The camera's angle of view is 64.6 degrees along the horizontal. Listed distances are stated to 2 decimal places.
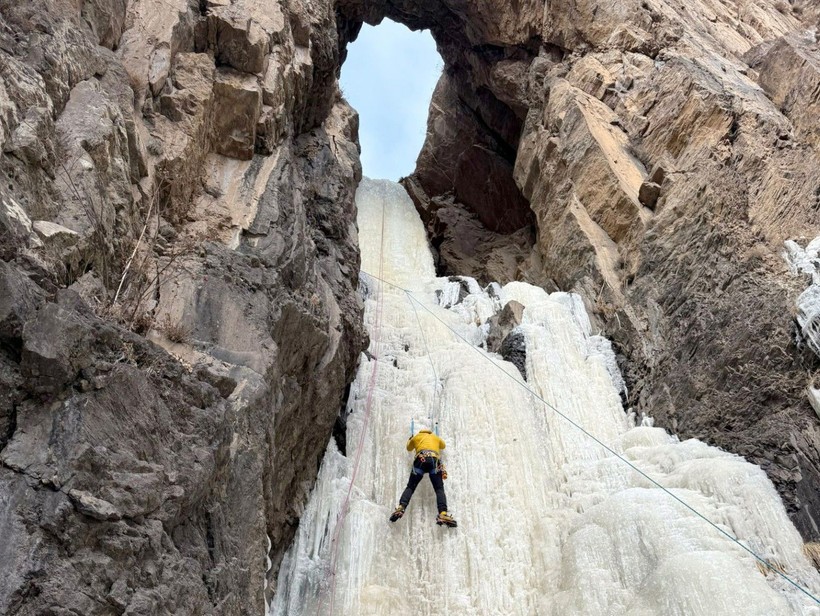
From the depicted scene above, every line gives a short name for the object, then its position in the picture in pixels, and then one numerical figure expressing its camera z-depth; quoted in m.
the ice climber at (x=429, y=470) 7.02
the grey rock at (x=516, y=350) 10.13
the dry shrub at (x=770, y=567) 6.07
